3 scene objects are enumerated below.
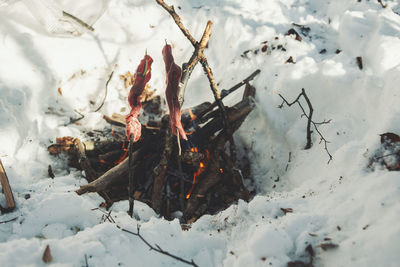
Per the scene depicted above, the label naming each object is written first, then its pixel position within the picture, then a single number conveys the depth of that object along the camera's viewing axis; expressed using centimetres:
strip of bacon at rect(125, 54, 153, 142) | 162
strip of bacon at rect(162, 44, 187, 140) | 156
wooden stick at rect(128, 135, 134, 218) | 174
